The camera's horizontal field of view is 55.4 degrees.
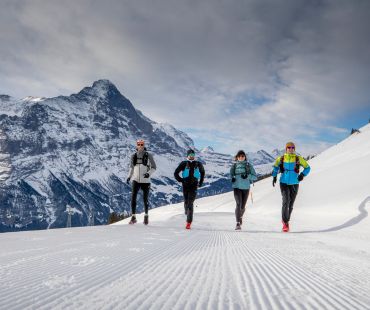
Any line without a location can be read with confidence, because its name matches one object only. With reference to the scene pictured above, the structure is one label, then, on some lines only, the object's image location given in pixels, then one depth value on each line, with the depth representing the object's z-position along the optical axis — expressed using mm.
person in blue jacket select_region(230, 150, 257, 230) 11305
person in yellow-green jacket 10984
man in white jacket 11471
